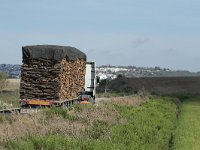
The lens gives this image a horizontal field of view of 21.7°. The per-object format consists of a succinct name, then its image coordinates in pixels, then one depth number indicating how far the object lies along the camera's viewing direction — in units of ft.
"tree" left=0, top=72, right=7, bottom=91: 318.45
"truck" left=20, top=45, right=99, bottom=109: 99.91
